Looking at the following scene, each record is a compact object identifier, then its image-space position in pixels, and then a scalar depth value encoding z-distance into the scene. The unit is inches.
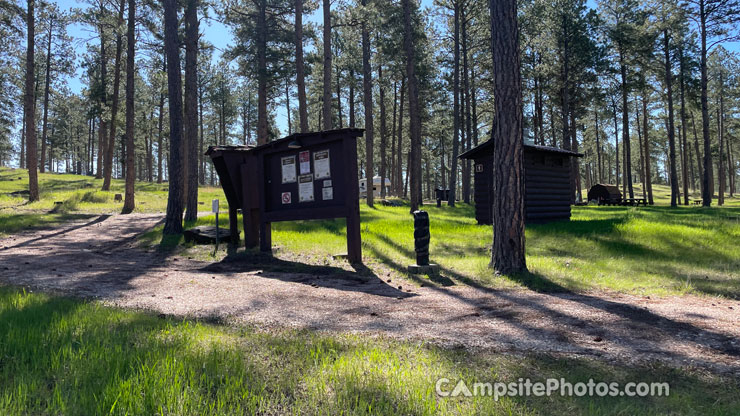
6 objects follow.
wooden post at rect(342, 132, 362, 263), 362.3
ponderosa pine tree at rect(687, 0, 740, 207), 986.7
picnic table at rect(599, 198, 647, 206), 1360.7
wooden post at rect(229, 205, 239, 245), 473.1
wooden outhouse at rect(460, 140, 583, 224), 614.2
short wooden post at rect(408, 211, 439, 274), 331.6
